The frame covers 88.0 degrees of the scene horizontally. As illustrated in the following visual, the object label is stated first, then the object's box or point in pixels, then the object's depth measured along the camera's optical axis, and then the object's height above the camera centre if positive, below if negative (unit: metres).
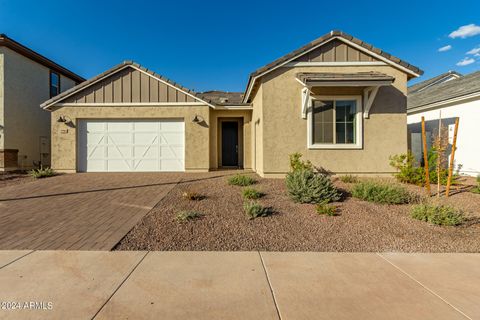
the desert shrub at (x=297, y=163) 8.29 -0.19
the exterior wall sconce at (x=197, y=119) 11.46 +1.79
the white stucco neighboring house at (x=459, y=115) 10.14 +1.92
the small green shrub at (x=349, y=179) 8.41 -0.73
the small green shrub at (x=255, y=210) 5.17 -1.11
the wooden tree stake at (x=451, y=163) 6.40 -0.17
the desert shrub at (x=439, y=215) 4.81 -1.15
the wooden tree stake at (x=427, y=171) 6.46 -0.38
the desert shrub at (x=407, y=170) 8.22 -0.43
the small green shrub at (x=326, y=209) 5.32 -1.13
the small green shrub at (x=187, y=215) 4.93 -1.17
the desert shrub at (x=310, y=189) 6.17 -0.80
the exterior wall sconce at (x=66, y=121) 11.34 +1.71
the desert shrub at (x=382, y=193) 6.13 -0.92
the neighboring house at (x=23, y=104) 11.75 +2.74
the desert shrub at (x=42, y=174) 10.05 -0.64
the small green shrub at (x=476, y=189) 7.17 -0.95
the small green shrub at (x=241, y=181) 8.10 -0.76
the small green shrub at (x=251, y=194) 6.46 -0.95
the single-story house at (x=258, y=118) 9.13 +1.69
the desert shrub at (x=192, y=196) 6.39 -0.99
